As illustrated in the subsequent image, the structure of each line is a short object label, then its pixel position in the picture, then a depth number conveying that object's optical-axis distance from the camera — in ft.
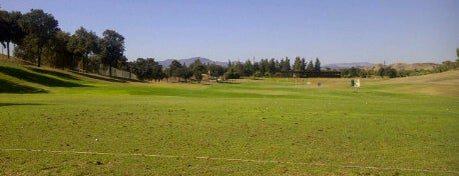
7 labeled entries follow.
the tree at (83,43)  397.02
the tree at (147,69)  591.37
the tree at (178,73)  641.40
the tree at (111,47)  425.28
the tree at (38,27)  339.57
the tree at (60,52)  388.37
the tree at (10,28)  321.73
